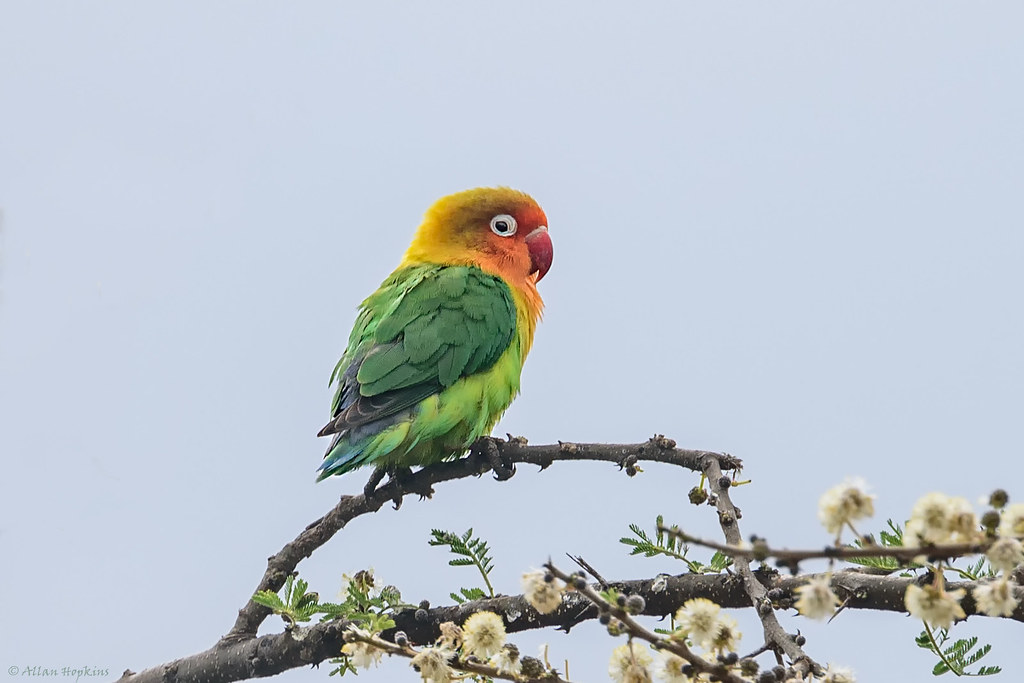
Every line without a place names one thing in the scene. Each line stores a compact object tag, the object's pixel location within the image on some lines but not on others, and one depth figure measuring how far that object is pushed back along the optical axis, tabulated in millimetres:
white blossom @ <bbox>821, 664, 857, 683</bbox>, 3757
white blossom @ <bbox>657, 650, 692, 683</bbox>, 4254
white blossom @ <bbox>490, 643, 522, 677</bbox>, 4686
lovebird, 6350
